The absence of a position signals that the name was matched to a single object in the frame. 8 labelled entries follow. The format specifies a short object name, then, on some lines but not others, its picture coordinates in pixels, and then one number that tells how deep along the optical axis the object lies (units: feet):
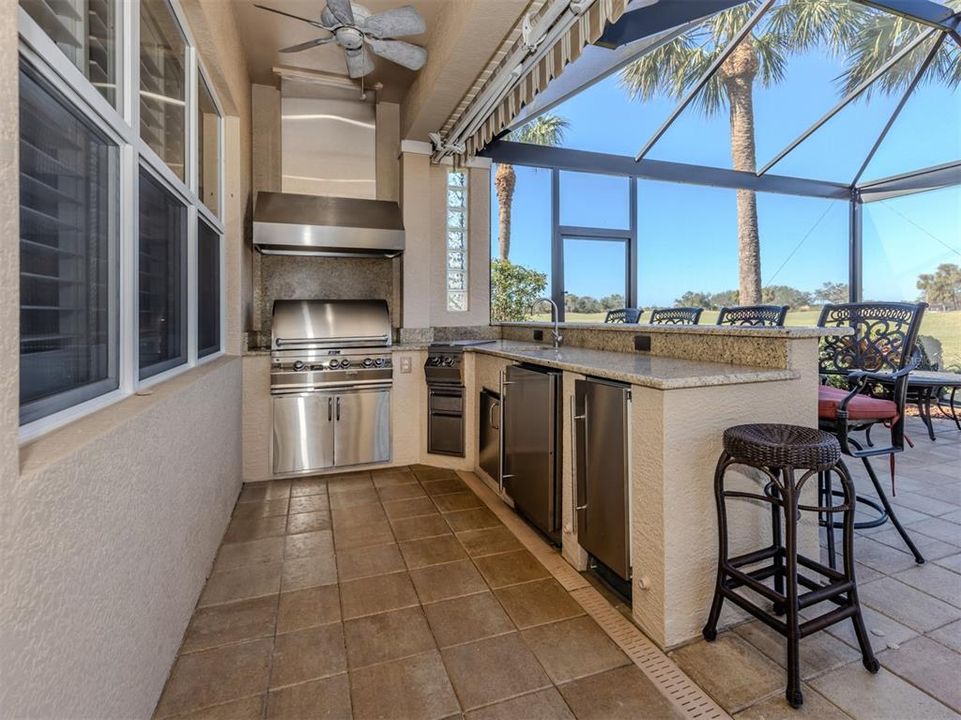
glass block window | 14.30
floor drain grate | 4.74
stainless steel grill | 11.69
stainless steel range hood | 11.71
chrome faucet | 11.11
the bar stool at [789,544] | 4.81
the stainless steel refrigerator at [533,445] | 7.89
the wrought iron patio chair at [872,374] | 7.02
